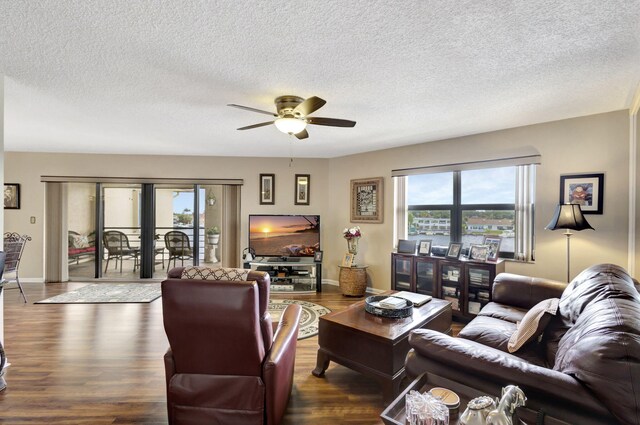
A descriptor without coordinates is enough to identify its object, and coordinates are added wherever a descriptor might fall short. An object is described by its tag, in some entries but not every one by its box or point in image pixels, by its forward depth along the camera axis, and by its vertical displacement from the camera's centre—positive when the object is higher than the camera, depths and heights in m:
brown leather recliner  1.53 -0.80
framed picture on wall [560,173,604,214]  3.06 +0.21
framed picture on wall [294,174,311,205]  5.52 +0.41
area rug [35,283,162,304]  4.25 -1.28
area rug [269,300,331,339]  3.31 -1.34
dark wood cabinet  3.44 -0.86
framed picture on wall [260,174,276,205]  5.49 +0.42
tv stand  4.96 -1.07
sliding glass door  5.55 -0.30
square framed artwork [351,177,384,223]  4.84 +0.18
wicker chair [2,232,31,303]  4.18 -0.61
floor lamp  2.81 -0.08
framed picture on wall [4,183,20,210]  5.23 +0.28
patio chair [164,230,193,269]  5.69 -0.64
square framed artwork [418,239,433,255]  4.05 -0.50
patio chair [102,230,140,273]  5.63 -0.69
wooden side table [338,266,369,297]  4.65 -1.10
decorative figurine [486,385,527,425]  0.97 -0.66
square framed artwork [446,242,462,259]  3.74 -0.50
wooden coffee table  2.04 -0.97
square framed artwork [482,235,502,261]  3.52 -0.42
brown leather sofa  1.07 -0.67
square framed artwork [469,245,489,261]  3.53 -0.50
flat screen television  5.11 -0.42
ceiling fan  2.52 +0.79
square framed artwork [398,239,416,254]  4.21 -0.51
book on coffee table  2.80 -0.85
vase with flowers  4.76 -0.44
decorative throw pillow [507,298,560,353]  1.86 -0.75
